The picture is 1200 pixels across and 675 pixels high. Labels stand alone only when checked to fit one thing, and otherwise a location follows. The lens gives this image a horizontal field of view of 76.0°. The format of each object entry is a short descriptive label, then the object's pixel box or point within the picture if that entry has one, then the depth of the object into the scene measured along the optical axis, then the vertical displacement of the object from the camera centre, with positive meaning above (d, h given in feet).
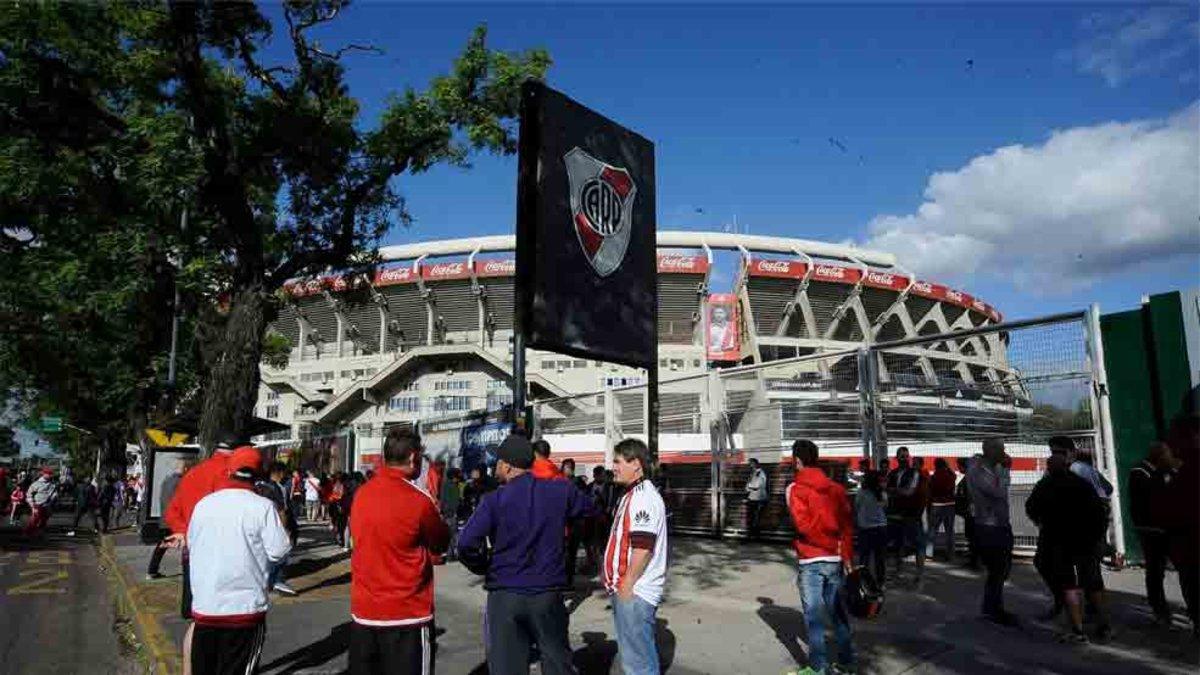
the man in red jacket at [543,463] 22.57 -0.62
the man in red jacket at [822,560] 16.49 -2.59
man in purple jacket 12.62 -2.12
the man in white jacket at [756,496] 39.78 -2.84
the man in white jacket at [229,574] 12.38 -2.09
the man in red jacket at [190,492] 19.53 -1.22
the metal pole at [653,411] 24.73 +0.97
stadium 191.62 +31.72
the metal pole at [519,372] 21.07 +1.96
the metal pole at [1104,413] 28.32 +0.95
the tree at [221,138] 33.42 +14.56
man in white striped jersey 13.41 -2.19
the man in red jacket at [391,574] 11.76 -2.01
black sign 21.76 +6.25
